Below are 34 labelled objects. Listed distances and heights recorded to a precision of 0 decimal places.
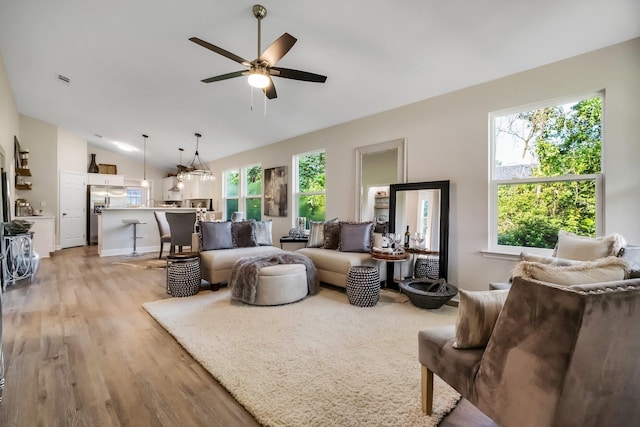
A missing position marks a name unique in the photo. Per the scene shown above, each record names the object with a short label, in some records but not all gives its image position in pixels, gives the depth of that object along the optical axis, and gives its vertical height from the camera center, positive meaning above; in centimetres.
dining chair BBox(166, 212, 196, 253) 515 -30
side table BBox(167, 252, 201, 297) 358 -84
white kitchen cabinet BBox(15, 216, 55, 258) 606 -52
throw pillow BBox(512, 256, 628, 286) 114 -25
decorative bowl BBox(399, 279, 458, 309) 308 -90
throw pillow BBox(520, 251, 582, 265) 202 -36
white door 766 +3
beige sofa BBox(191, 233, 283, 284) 389 -70
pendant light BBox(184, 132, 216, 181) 627 +84
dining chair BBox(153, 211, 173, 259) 604 -37
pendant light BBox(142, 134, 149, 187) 940 +161
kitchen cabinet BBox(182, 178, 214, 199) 889 +71
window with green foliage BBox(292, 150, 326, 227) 552 +53
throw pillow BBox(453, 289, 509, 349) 126 -47
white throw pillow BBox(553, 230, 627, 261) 215 -27
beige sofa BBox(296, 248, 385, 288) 373 -69
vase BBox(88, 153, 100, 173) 901 +141
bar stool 675 -33
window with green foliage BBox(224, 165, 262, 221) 716 +52
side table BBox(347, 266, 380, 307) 326 -87
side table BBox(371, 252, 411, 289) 352 -57
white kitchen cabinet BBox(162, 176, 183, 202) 980 +66
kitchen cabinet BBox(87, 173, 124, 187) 866 +98
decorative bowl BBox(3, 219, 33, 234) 406 -25
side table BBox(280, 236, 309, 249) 507 -51
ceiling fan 234 +132
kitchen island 668 -53
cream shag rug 159 -110
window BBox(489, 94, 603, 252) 282 +43
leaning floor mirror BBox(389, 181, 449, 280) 364 -3
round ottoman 324 -86
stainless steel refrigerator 855 +26
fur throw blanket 324 -74
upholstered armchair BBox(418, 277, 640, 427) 92 -50
